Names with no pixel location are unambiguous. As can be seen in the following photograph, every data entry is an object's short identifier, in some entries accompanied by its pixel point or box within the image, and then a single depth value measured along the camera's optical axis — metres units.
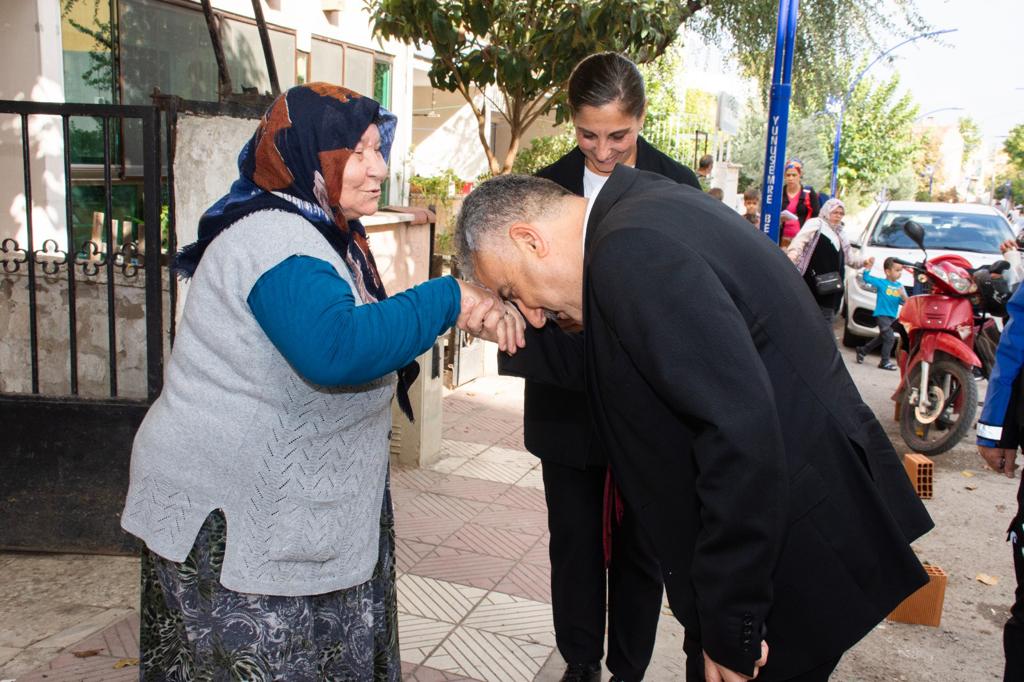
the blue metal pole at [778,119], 6.00
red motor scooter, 6.60
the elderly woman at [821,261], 7.95
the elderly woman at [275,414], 1.91
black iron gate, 3.96
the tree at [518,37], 6.48
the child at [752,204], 12.29
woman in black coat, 2.91
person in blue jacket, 3.11
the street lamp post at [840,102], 12.10
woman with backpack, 9.84
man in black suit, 1.64
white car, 10.66
